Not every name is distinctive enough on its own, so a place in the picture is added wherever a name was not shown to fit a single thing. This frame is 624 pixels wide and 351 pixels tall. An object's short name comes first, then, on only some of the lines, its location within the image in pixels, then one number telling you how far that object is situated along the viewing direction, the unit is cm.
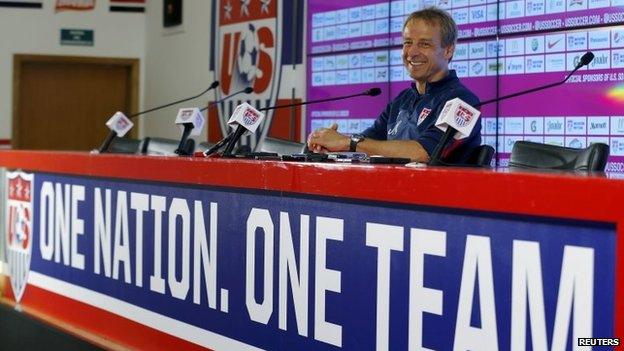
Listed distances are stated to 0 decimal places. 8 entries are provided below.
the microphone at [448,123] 497
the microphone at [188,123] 741
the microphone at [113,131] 859
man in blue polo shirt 671
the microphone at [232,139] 672
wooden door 1941
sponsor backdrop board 995
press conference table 393
